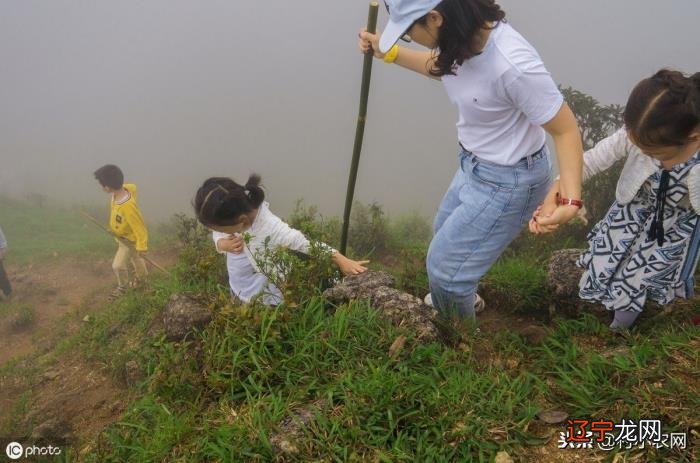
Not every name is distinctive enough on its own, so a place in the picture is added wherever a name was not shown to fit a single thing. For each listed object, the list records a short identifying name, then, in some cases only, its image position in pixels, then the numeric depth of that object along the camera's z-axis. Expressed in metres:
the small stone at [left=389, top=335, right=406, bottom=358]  2.34
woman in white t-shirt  1.83
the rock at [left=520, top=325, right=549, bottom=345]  2.76
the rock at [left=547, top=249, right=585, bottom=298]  3.00
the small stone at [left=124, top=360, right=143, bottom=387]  2.84
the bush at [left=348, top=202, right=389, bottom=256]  5.34
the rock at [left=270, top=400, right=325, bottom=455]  1.86
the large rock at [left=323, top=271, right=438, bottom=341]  2.51
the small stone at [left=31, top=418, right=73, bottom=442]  2.67
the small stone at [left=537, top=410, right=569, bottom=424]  1.90
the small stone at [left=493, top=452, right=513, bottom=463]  1.73
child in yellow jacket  5.19
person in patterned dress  1.91
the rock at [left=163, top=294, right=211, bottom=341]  2.71
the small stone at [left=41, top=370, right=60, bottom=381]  3.83
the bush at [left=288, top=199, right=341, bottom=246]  3.24
